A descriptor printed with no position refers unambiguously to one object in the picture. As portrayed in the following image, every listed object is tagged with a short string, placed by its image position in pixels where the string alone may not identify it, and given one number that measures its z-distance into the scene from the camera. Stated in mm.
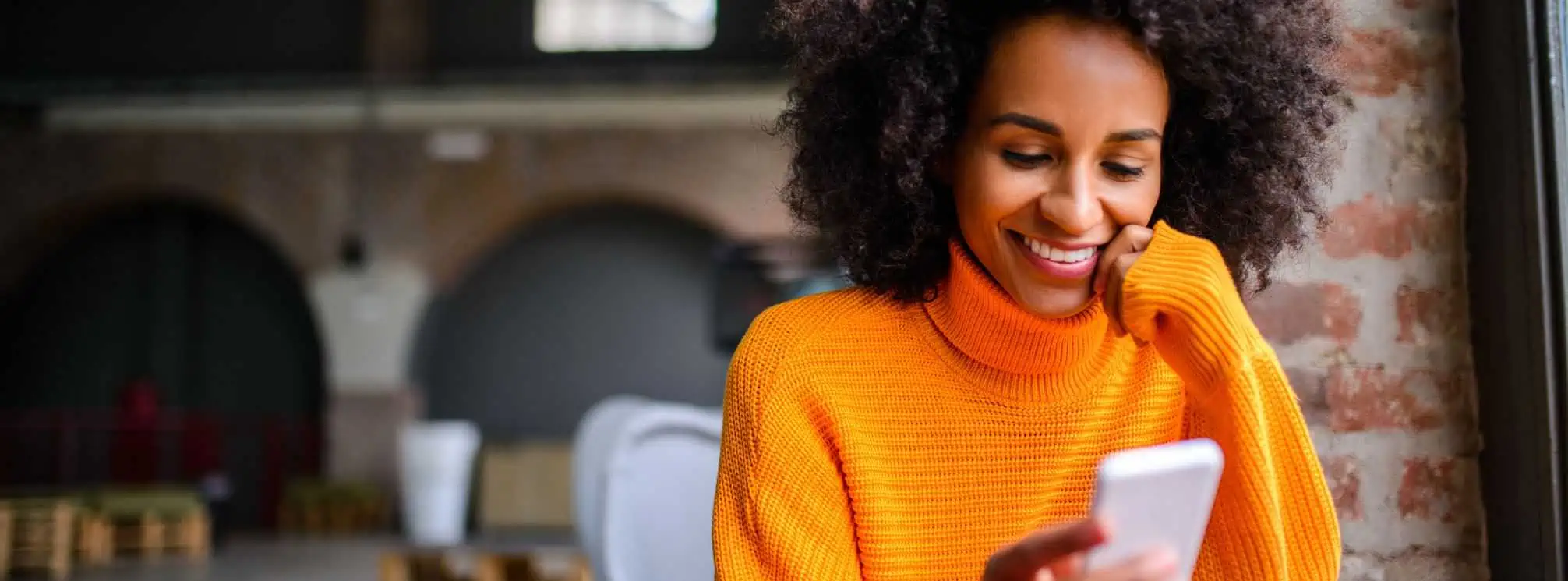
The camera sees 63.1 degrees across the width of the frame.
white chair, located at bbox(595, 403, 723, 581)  1743
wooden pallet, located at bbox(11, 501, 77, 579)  7445
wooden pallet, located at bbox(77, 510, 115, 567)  8008
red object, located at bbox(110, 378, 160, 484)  10383
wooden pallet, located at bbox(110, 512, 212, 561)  8297
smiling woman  934
